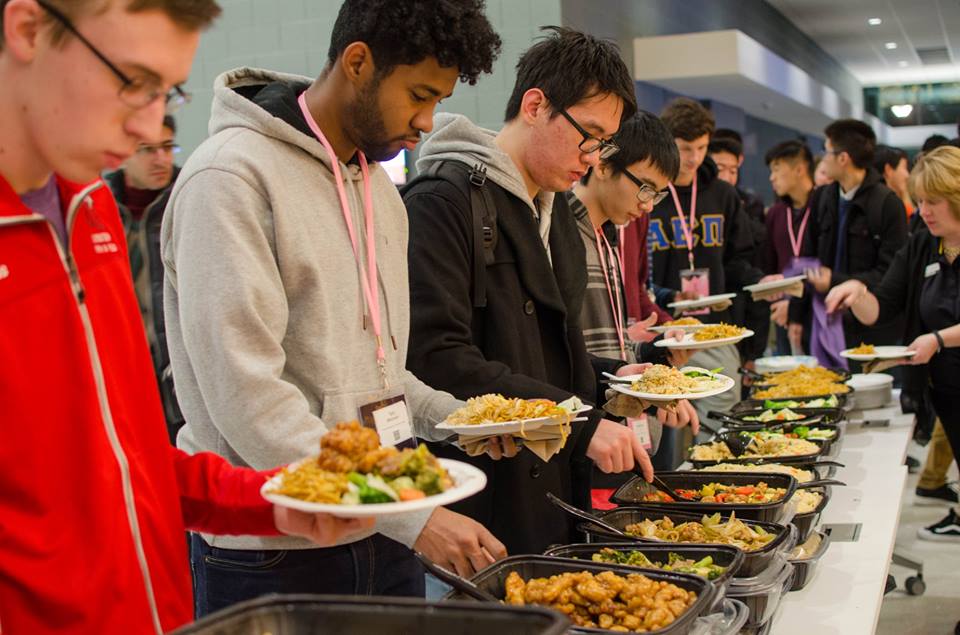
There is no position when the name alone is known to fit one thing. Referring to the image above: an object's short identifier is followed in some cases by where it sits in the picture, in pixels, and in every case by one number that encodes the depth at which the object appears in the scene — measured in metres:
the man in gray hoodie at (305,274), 1.43
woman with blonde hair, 4.06
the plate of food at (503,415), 1.71
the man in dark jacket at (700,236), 4.80
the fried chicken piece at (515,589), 1.58
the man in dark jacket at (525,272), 2.02
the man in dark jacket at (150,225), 3.13
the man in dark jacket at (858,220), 5.45
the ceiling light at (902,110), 19.36
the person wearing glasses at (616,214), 2.86
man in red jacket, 1.06
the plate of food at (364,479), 1.08
